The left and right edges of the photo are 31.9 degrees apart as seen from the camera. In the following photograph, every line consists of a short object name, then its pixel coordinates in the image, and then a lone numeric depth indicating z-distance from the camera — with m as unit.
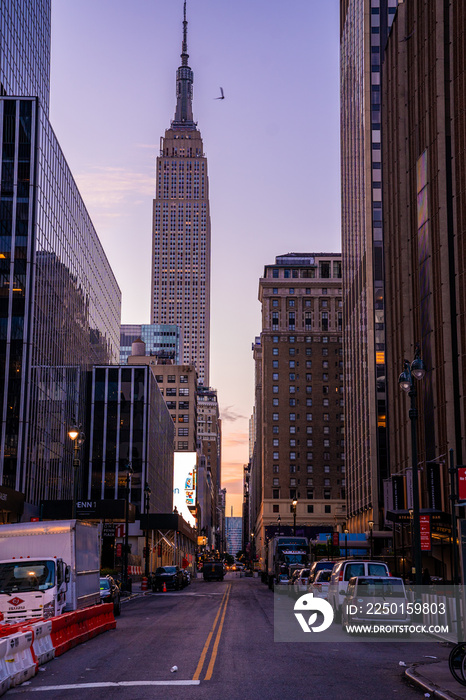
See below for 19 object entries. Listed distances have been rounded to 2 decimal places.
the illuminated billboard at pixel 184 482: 163.38
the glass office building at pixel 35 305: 62.50
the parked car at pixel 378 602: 23.25
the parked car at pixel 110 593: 32.56
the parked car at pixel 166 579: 59.41
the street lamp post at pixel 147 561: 68.79
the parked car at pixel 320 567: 34.97
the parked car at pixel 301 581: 38.87
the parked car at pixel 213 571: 91.25
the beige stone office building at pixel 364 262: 89.50
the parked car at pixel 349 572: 26.48
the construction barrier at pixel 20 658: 14.74
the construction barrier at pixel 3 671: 13.97
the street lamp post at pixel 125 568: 51.49
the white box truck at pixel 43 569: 20.80
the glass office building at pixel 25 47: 84.31
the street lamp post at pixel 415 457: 25.69
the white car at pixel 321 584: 31.27
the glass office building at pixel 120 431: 93.50
